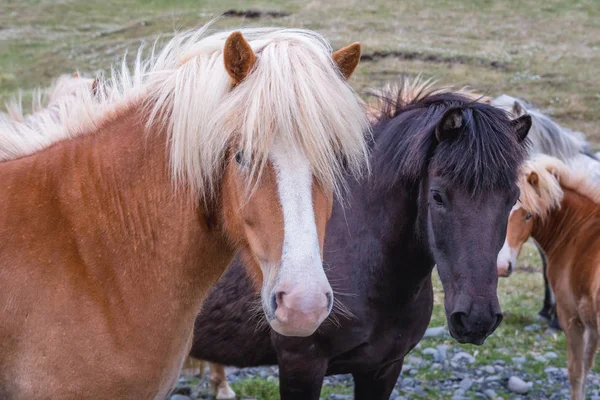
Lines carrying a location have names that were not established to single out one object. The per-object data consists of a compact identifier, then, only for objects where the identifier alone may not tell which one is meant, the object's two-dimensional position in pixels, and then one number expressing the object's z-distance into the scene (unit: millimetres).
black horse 6855
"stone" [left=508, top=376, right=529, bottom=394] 12734
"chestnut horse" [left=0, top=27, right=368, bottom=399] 4977
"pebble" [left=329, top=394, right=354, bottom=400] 12070
